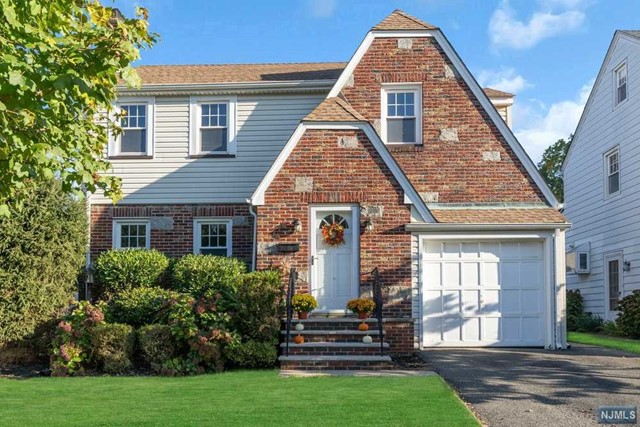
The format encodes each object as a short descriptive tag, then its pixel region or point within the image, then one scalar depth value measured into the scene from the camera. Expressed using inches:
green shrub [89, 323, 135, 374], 479.5
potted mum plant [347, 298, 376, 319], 515.5
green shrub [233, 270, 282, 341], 486.6
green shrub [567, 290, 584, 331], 861.2
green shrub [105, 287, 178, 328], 544.4
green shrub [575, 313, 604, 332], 813.9
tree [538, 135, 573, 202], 1910.7
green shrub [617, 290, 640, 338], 695.1
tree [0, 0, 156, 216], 255.3
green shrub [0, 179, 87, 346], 494.0
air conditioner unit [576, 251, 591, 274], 868.0
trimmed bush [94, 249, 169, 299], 590.2
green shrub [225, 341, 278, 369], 473.1
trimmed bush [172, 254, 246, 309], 568.1
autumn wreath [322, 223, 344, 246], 558.6
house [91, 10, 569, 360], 557.9
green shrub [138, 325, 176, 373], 475.5
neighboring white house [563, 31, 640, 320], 750.5
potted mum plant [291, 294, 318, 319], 518.0
